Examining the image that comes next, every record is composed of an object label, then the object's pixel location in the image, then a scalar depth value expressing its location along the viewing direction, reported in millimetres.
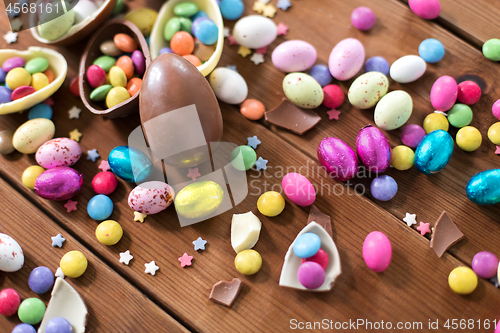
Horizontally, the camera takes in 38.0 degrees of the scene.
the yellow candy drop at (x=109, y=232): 486
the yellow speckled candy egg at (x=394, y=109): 493
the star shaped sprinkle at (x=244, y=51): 535
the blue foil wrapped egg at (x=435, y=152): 482
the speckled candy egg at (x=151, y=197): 479
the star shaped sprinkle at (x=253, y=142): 510
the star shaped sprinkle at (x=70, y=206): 500
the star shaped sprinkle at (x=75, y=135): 517
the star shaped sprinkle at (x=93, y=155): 511
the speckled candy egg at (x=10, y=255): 476
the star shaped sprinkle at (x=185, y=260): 485
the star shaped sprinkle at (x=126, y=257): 487
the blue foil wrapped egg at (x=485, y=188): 475
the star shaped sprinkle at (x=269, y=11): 545
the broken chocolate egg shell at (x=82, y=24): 512
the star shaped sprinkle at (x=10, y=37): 541
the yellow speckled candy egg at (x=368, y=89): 502
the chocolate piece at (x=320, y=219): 489
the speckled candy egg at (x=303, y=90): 503
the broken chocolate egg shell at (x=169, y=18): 508
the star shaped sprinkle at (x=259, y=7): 547
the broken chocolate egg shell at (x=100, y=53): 500
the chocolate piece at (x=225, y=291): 475
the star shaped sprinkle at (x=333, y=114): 515
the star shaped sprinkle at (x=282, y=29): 539
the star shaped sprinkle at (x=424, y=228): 486
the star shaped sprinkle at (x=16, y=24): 542
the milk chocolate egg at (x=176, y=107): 463
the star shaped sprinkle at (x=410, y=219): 490
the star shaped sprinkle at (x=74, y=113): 523
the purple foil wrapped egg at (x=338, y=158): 483
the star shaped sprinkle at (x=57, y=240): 491
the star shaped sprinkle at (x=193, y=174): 502
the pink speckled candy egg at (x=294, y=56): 518
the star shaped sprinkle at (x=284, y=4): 545
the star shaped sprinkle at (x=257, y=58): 533
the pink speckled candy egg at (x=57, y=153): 496
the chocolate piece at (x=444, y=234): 482
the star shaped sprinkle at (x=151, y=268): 485
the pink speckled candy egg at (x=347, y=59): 512
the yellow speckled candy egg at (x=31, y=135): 503
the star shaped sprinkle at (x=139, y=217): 495
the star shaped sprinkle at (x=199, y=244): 487
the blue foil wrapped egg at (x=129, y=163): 484
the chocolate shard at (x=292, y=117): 512
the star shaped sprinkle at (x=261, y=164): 505
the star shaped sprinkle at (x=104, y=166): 508
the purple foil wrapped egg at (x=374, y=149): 483
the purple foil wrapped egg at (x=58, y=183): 487
